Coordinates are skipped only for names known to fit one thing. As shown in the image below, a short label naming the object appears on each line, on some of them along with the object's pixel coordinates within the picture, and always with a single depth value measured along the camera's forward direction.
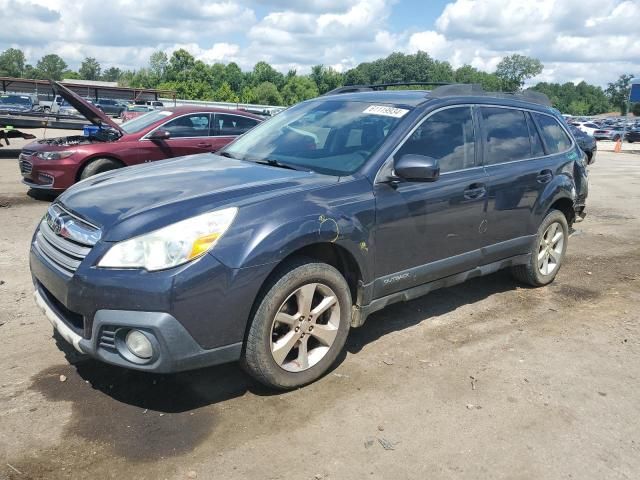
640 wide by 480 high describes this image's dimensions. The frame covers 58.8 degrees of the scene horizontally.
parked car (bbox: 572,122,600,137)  43.49
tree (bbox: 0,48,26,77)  140.50
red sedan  8.69
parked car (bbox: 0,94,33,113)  33.42
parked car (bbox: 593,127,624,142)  43.78
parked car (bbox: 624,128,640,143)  41.52
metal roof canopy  24.75
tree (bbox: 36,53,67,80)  149.98
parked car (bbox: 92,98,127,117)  36.99
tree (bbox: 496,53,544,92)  123.47
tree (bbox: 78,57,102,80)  163.00
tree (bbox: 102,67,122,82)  169.75
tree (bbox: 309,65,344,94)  123.06
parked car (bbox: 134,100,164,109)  37.22
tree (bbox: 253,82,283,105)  87.94
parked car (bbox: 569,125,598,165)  15.12
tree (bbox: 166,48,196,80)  96.19
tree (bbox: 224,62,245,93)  108.41
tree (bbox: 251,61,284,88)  112.86
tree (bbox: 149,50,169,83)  121.04
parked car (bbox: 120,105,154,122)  22.91
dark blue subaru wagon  2.93
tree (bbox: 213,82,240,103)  79.12
